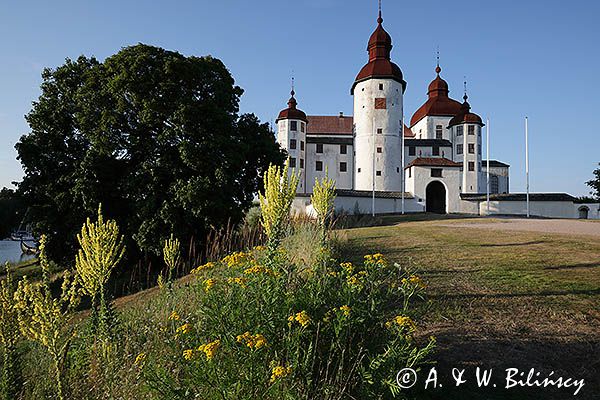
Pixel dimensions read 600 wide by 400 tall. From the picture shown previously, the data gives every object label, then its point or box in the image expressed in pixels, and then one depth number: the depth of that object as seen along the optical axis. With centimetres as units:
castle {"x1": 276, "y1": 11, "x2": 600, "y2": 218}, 3438
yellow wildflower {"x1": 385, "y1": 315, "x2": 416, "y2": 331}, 329
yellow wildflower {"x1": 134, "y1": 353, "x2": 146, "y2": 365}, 341
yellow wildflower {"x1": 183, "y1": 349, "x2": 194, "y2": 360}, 285
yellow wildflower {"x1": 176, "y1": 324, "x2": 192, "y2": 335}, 319
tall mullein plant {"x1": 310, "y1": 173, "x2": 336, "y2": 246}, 929
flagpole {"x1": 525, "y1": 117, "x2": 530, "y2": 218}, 2888
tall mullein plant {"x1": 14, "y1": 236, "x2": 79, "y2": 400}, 282
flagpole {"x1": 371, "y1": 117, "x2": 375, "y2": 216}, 3280
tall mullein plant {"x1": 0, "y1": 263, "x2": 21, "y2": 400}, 319
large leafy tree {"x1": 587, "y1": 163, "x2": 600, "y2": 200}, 4084
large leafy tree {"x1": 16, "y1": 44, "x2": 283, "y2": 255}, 1745
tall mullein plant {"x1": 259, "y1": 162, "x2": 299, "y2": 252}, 639
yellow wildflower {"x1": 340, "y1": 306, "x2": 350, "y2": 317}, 332
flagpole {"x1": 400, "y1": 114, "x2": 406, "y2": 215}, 3807
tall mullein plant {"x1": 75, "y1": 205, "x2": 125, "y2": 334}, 392
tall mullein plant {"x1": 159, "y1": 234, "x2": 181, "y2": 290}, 729
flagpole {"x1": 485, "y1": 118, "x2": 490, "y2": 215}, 3241
